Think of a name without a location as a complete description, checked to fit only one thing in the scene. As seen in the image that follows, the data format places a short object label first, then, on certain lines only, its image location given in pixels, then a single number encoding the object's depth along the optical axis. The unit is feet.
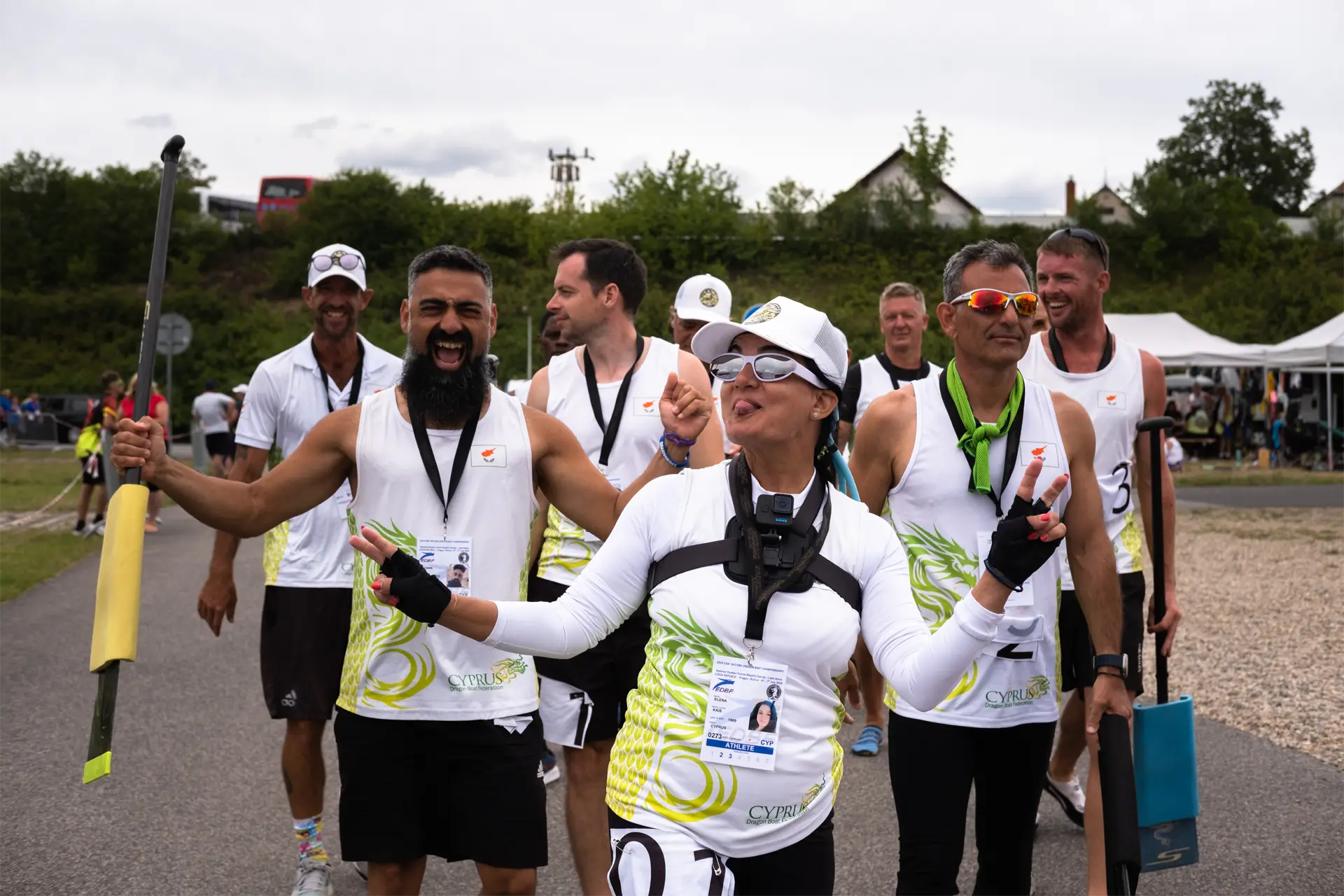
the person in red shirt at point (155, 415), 54.28
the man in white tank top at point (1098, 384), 17.13
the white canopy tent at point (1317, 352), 86.89
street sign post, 77.51
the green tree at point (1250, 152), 319.06
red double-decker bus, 236.22
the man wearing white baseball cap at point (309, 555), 16.80
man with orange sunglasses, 12.52
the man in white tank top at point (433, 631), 12.37
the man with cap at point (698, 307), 23.22
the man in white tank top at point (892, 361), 24.38
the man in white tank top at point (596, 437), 16.30
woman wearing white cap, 9.30
